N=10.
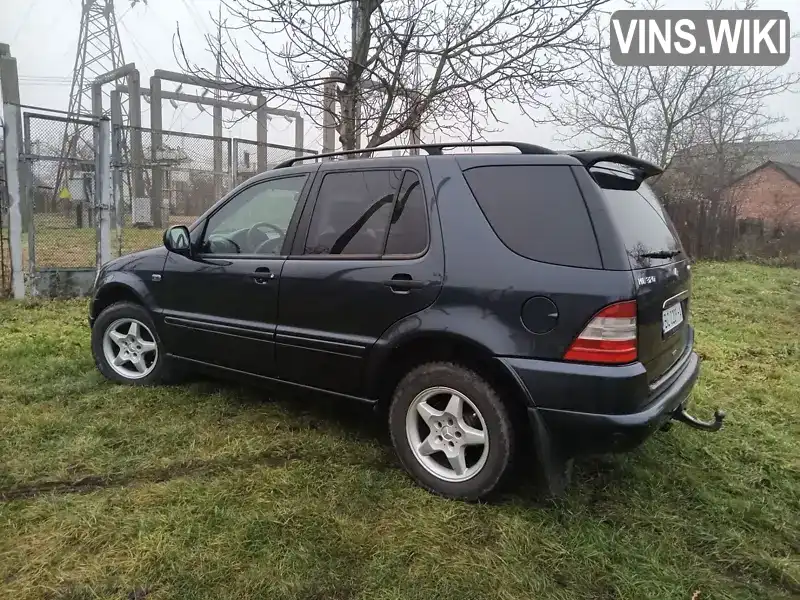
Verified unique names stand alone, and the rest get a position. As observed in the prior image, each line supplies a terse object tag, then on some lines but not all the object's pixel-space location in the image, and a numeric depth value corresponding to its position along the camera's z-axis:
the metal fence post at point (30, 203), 6.88
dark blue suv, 2.37
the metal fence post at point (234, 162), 8.95
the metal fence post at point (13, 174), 6.71
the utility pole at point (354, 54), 6.12
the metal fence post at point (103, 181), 7.48
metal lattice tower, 30.52
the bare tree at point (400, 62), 5.99
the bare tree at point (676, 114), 15.81
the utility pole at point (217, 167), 9.32
